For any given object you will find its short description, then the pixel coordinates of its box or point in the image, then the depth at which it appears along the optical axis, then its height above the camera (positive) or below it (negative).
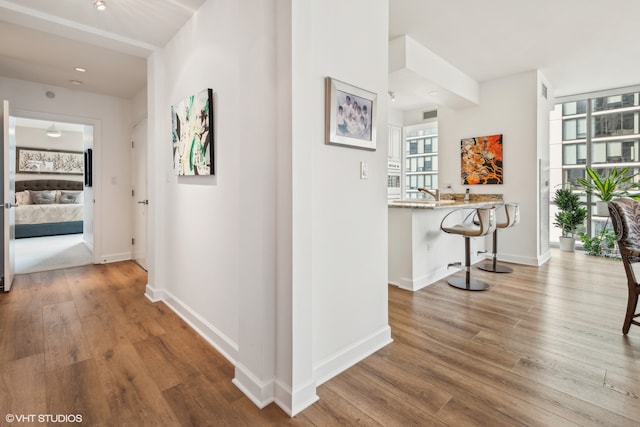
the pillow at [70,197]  7.71 +0.32
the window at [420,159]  6.47 +1.05
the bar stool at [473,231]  3.40 -0.24
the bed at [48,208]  6.65 +0.05
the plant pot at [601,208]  4.98 +0.00
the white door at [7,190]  3.35 +0.22
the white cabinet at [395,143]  6.49 +1.36
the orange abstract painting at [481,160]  4.82 +0.77
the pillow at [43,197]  7.30 +0.30
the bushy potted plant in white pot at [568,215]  5.23 -0.12
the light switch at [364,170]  2.07 +0.25
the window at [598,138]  5.10 +1.18
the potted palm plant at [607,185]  4.84 +0.35
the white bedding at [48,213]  6.60 -0.06
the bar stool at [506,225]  4.04 -0.22
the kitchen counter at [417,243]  3.47 -0.40
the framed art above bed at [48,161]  7.50 +1.21
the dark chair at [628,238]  2.23 -0.21
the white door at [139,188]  4.40 +0.32
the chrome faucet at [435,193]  4.23 +0.21
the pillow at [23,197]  7.06 +0.29
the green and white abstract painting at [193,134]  2.31 +0.60
